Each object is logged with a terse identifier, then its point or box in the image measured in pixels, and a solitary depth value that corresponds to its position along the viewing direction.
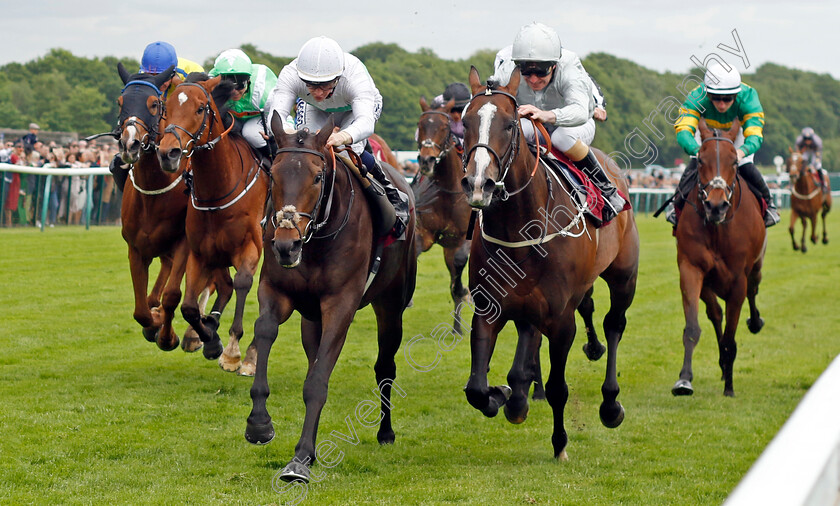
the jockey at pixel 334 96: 11.21
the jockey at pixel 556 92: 11.03
